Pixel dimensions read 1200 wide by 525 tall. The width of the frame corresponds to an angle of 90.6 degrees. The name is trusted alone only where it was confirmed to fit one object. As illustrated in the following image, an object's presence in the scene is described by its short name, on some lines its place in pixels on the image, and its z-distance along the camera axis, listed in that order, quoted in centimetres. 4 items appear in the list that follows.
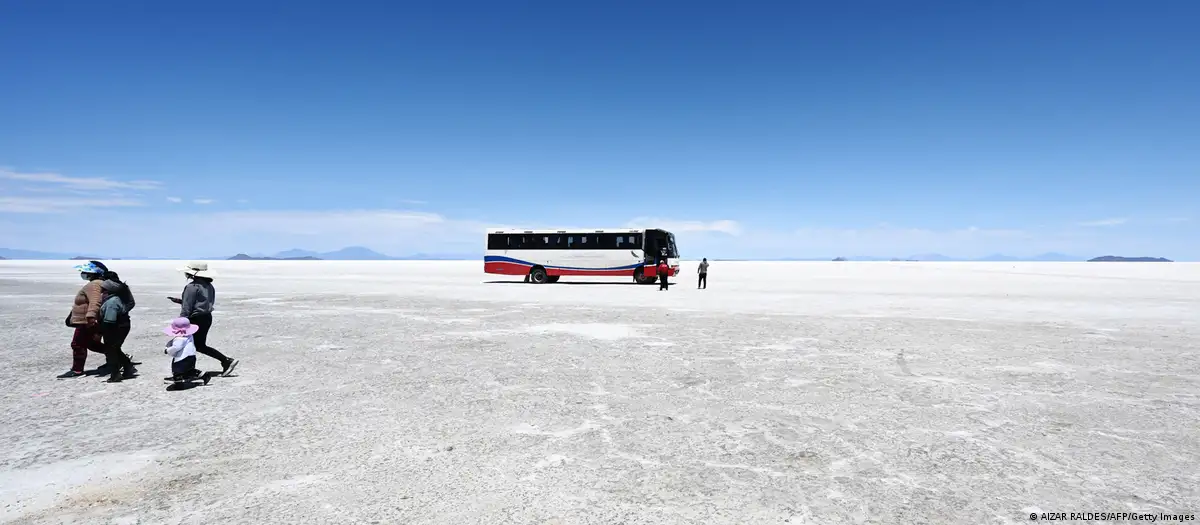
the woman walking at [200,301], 746
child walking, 707
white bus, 3122
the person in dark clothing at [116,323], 739
